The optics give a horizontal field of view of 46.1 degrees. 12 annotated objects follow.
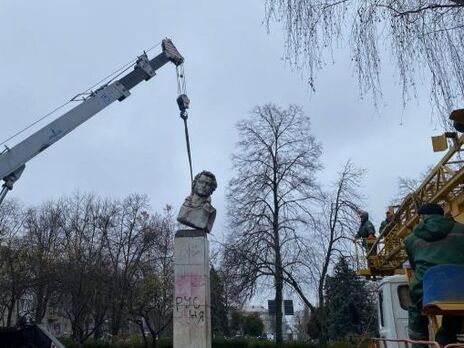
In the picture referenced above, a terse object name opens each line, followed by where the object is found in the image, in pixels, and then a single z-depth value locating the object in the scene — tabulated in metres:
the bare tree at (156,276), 40.72
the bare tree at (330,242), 31.31
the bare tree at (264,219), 31.07
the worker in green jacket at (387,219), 13.45
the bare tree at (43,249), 39.66
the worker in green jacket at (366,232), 16.38
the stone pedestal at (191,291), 10.70
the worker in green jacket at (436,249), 5.79
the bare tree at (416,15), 7.28
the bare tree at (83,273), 37.38
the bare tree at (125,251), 39.53
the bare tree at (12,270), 39.75
